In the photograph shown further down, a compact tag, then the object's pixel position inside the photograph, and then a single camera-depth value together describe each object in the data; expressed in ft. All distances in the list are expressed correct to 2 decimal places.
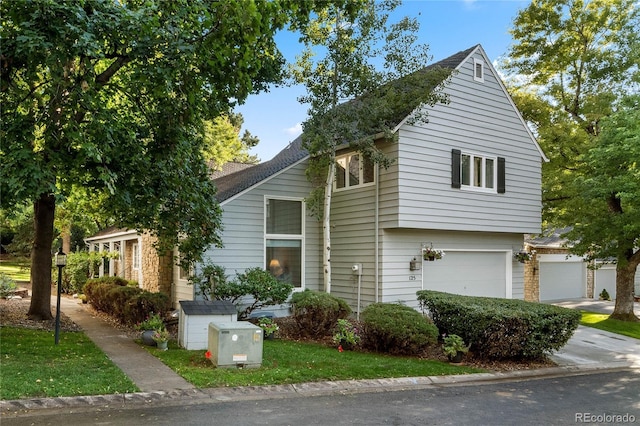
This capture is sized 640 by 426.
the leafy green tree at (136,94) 22.81
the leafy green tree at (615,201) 44.32
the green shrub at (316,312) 34.42
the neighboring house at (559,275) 66.95
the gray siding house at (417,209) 41.34
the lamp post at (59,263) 28.40
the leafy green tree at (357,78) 37.14
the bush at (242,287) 36.11
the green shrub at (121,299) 38.93
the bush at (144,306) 37.27
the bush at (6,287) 55.25
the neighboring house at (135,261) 47.93
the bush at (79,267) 66.69
